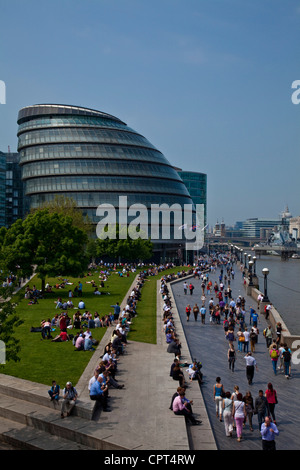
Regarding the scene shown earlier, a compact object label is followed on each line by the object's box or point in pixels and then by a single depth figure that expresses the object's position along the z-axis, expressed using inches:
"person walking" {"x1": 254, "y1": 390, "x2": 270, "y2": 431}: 598.5
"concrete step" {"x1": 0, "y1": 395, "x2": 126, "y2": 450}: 534.9
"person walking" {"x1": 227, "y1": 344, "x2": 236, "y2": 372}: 850.8
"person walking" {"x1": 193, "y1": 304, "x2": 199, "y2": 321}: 1381.6
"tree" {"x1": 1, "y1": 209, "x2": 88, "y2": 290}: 1745.8
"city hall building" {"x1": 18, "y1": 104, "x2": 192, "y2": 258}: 4269.2
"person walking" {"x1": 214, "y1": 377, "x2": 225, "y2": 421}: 639.1
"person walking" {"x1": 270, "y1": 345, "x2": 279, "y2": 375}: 850.8
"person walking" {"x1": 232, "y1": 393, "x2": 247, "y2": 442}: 573.3
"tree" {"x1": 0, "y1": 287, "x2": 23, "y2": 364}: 653.3
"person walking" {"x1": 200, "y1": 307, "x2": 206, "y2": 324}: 1336.6
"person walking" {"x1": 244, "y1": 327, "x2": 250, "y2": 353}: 1006.4
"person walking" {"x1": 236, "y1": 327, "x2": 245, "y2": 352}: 1008.3
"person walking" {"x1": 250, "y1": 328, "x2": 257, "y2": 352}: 1010.1
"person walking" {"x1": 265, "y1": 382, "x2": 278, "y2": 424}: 640.4
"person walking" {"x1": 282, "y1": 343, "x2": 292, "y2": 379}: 839.1
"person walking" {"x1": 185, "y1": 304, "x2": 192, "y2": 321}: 1388.4
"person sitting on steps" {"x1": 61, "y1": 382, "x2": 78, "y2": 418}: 605.0
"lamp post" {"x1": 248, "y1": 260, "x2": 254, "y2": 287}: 2026.7
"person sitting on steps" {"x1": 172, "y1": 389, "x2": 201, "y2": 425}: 596.4
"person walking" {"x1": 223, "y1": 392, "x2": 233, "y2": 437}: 581.7
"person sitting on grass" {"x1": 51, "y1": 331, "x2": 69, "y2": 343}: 1019.9
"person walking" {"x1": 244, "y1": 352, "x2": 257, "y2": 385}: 789.7
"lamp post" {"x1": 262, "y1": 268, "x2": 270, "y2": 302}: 1552.7
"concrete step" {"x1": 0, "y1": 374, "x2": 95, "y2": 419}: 602.9
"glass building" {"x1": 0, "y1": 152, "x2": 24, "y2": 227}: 5546.3
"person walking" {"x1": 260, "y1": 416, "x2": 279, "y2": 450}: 512.7
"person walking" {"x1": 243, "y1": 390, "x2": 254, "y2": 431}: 606.9
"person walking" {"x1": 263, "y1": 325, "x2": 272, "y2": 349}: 1042.7
